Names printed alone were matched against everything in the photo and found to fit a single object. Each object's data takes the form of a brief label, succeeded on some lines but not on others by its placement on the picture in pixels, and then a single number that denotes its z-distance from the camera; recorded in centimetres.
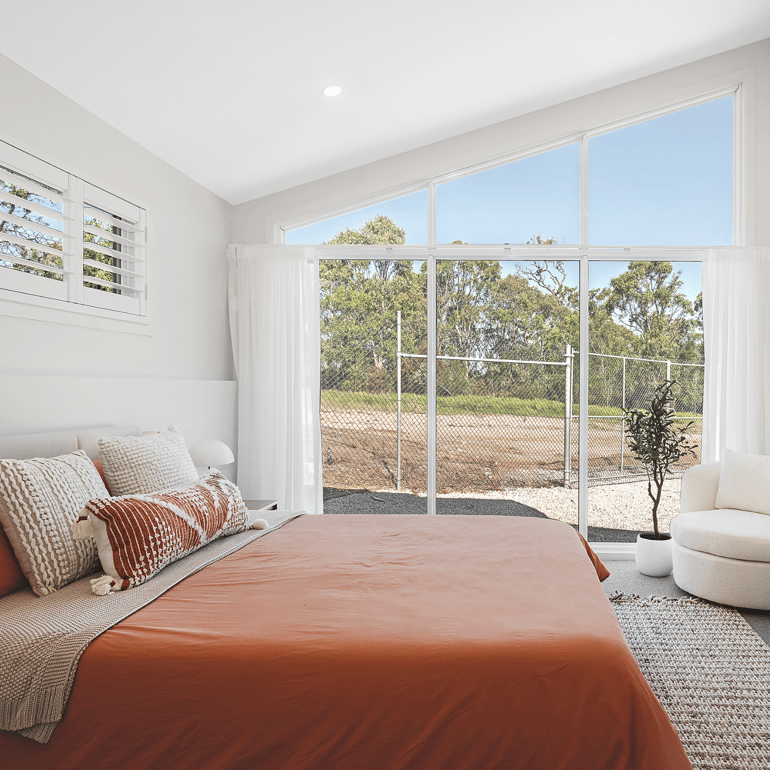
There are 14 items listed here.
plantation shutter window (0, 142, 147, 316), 258
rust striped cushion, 195
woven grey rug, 211
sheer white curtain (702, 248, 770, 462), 433
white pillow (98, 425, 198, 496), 248
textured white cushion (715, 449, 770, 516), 382
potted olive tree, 410
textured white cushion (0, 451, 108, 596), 191
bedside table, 374
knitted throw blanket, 145
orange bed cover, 141
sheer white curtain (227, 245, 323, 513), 454
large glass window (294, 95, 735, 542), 456
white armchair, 336
